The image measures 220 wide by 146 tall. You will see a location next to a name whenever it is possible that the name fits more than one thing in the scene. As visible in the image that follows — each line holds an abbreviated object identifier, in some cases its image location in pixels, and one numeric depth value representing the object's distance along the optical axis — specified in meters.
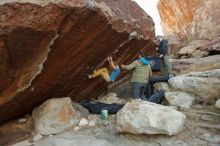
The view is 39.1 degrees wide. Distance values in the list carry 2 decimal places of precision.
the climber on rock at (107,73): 7.35
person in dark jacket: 8.44
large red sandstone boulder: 4.85
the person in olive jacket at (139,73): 7.49
